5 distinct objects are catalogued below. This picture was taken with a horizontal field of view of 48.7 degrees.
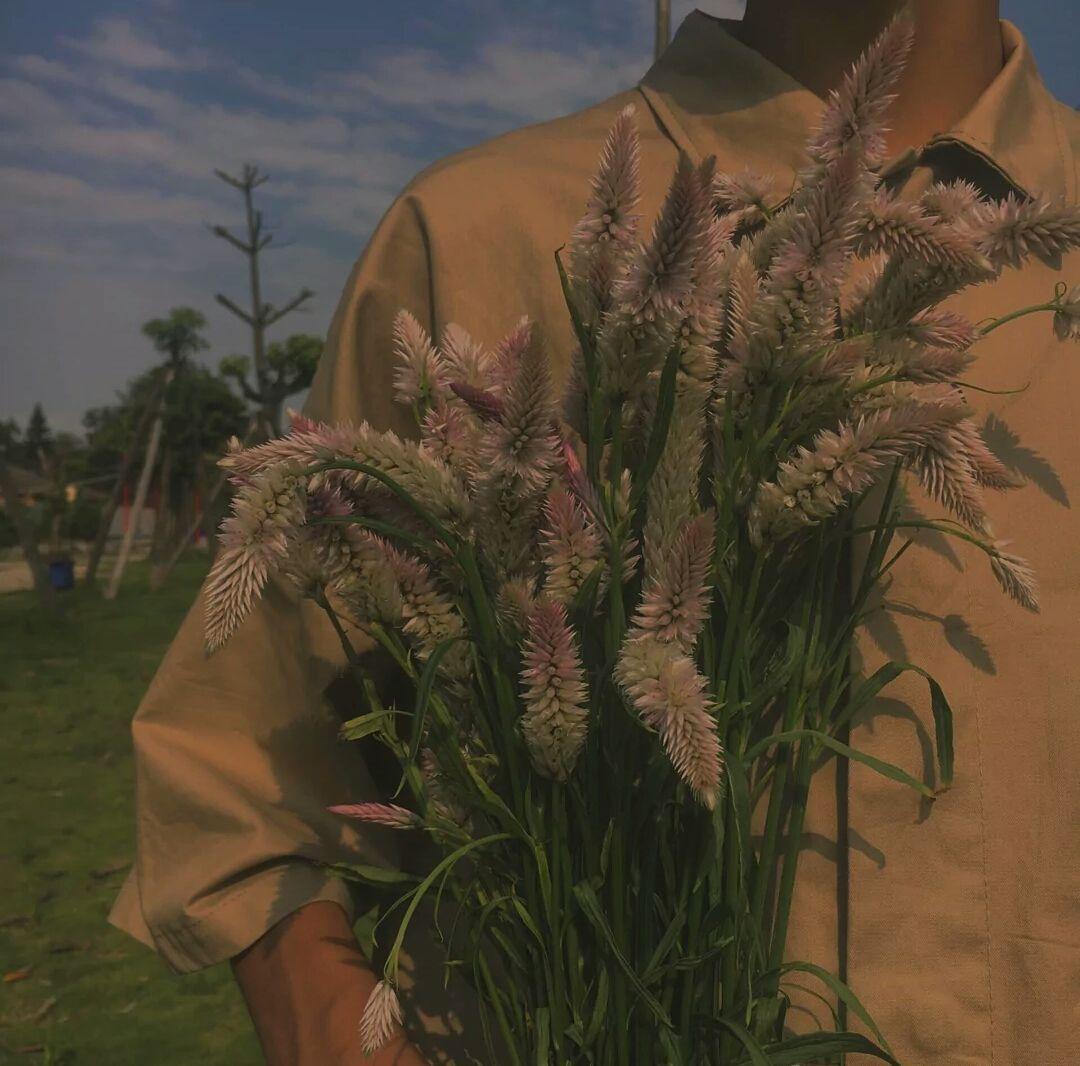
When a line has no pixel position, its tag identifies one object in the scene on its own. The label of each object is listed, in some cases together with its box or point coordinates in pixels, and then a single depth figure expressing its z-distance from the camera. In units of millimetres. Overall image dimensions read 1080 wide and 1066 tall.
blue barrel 16469
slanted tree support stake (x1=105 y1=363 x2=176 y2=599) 14312
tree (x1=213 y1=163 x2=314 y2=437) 26506
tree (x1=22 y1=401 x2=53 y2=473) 63353
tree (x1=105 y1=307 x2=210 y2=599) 55250
